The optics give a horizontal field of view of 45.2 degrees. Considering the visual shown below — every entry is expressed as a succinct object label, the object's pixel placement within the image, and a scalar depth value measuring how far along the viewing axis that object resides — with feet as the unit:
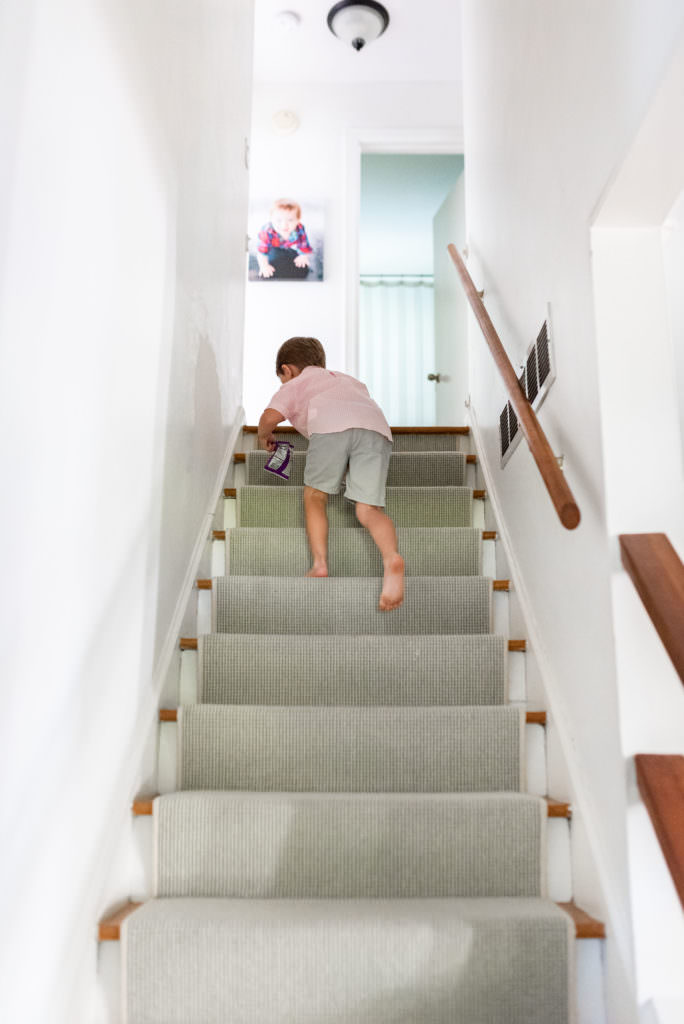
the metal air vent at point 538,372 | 6.23
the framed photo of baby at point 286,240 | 15.75
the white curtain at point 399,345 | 20.88
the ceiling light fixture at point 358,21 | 14.29
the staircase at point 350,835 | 4.57
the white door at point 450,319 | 13.19
